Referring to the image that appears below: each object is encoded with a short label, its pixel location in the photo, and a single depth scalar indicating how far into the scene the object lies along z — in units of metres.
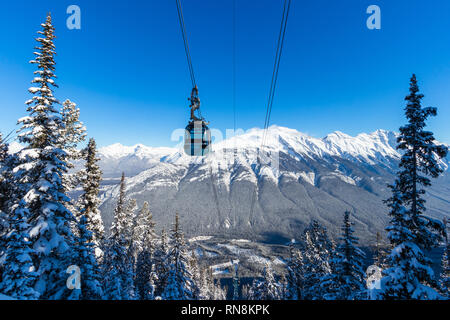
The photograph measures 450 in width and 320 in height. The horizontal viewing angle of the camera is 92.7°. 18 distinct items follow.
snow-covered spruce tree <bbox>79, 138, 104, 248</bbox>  17.11
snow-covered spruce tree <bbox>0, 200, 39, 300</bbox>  9.52
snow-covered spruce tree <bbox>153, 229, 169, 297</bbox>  28.05
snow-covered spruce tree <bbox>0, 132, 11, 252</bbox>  13.49
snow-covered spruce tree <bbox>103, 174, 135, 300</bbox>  20.22
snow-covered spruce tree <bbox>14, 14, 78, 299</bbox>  11.46
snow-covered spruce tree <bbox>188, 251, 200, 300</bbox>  33.11
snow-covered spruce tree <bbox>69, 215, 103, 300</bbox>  13.01
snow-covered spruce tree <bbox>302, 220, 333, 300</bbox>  23.99
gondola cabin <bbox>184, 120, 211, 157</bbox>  13.45
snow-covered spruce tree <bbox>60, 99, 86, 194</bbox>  16.95
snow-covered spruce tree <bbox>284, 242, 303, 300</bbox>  31.50
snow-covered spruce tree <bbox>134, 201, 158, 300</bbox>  29.20
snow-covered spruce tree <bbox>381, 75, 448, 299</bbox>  10.66
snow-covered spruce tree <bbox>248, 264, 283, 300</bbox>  29.81
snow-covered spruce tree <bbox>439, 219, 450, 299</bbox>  22.40
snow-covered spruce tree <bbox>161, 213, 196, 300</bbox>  22.69
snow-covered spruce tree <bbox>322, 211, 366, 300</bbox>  17.08
